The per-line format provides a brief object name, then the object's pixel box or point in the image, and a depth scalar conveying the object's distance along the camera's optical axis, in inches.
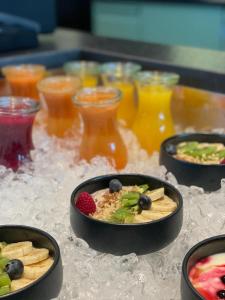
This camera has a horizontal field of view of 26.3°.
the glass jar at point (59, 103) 48.5
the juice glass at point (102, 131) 42.5
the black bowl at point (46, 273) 23.5
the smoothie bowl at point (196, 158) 37.2
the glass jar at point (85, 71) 55.4
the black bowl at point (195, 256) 23.3
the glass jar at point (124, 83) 52.7
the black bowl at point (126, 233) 28.5
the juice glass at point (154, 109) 47.4
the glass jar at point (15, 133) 41.2
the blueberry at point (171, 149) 41.3
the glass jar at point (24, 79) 53.4
